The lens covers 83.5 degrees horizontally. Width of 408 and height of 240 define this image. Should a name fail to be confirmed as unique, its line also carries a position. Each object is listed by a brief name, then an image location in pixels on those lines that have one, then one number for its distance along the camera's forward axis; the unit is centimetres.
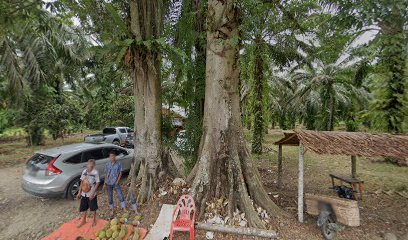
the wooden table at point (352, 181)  671
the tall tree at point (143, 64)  669
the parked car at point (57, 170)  641
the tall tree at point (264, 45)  634
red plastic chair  462
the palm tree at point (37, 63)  1204
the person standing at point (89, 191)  541
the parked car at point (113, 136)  1567
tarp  495
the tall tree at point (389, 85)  986
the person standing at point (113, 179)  580
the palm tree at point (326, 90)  1620
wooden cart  491
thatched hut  498
